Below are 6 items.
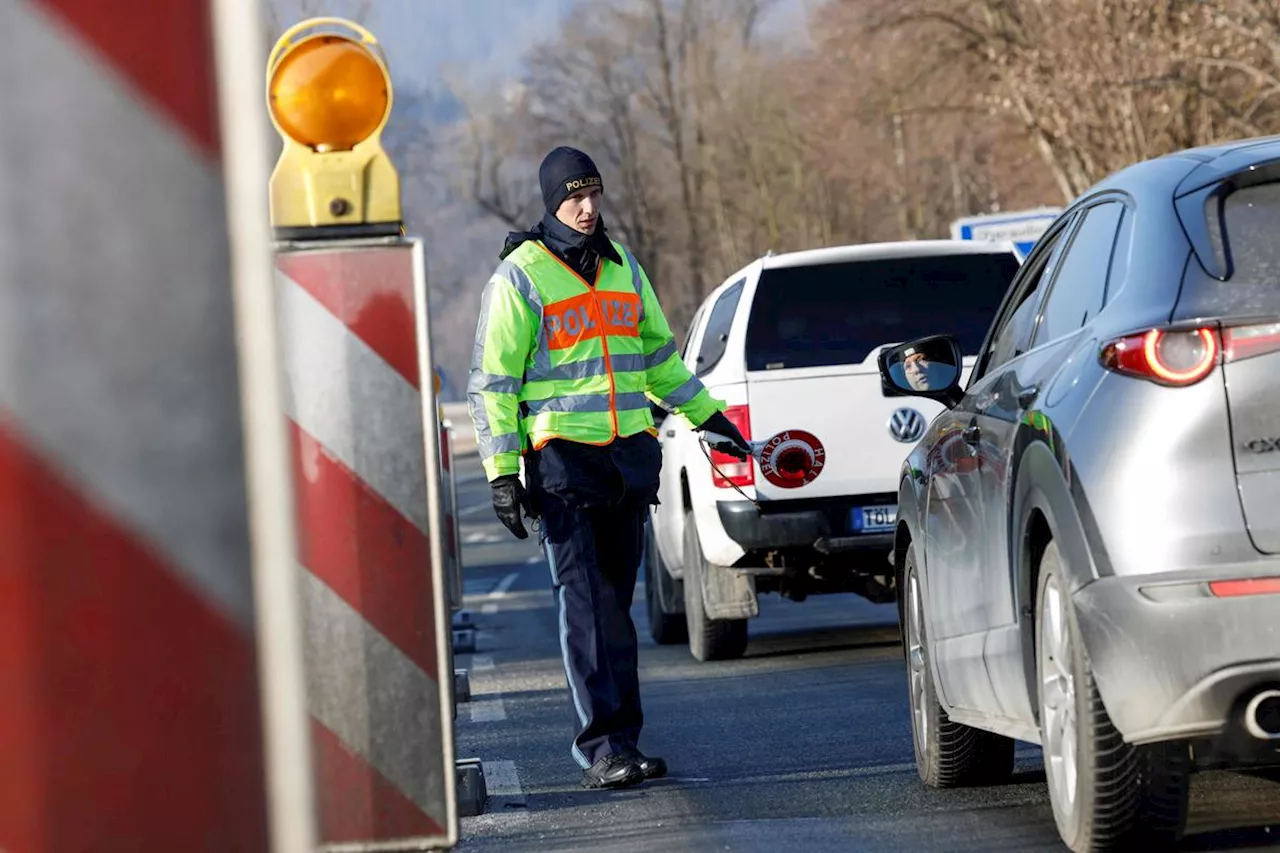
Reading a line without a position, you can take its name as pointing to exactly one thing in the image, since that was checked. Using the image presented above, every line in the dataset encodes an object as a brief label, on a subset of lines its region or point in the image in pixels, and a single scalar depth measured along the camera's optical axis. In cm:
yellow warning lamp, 717
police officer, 1541
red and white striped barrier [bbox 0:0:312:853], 356
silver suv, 949
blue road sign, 6297
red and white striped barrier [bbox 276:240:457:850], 664
